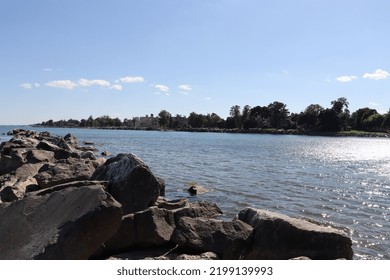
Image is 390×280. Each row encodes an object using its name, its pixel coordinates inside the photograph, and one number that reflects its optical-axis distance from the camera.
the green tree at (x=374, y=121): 172.62
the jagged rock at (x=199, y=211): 10.00
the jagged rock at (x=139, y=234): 8.77
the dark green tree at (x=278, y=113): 196.25
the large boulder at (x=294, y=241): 8.40
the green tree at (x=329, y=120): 165.38
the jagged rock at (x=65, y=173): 12.58
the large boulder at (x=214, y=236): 8.53
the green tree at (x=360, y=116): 183.75
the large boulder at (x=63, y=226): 6.93
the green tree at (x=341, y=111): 168.00
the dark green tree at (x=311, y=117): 175.38
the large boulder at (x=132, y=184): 10.52
